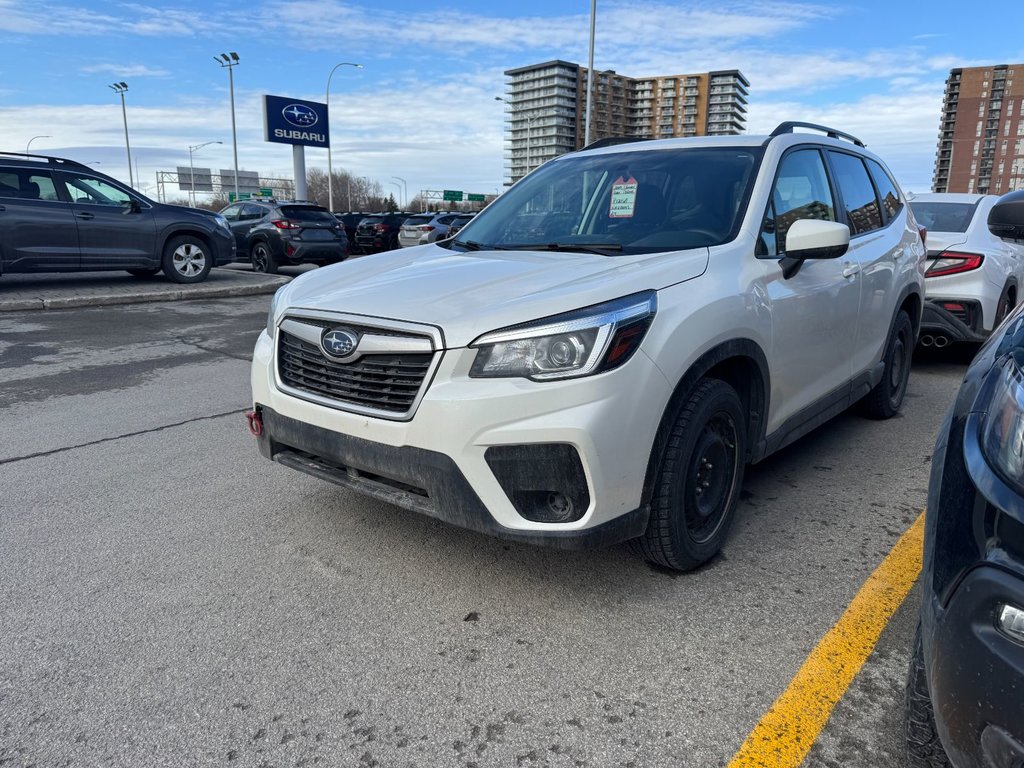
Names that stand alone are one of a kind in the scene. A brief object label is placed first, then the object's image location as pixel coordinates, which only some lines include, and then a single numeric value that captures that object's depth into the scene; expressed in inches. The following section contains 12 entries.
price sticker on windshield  140.6
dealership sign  1083.3
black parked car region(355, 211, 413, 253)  919.7
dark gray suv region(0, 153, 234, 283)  394.9
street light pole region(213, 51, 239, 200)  1707.7
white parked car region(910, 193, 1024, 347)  244.8
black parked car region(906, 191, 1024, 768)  52.6
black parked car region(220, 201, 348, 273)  597.9
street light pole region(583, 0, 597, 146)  899.4
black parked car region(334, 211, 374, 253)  970.9
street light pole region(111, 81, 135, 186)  2223.2
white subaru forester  95.0
